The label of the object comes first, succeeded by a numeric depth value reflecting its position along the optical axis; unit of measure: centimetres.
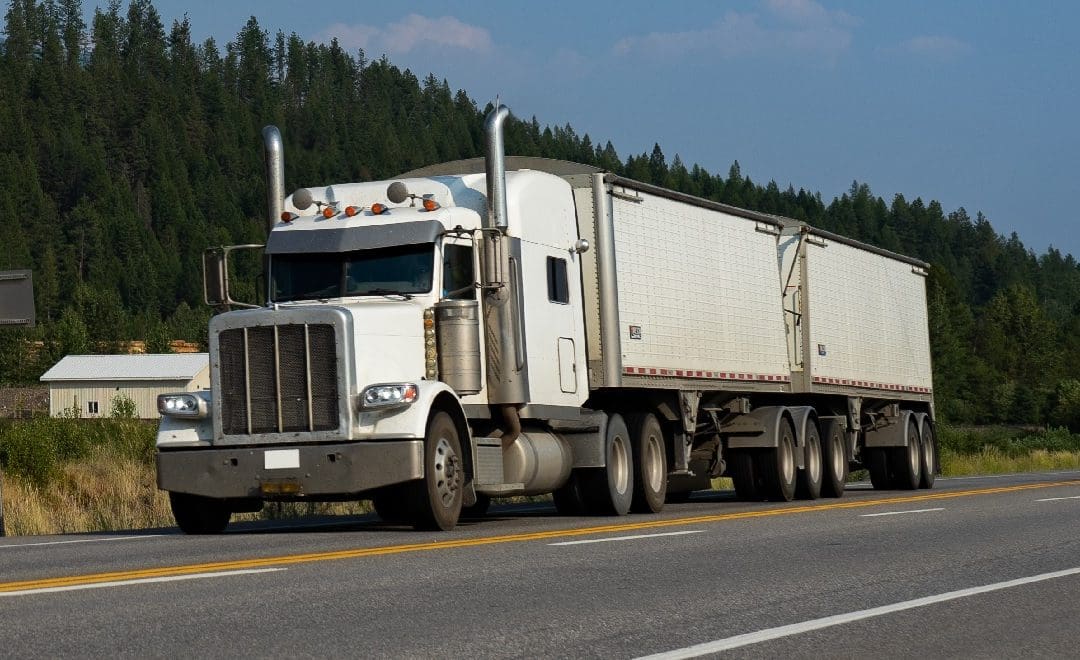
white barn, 11781
